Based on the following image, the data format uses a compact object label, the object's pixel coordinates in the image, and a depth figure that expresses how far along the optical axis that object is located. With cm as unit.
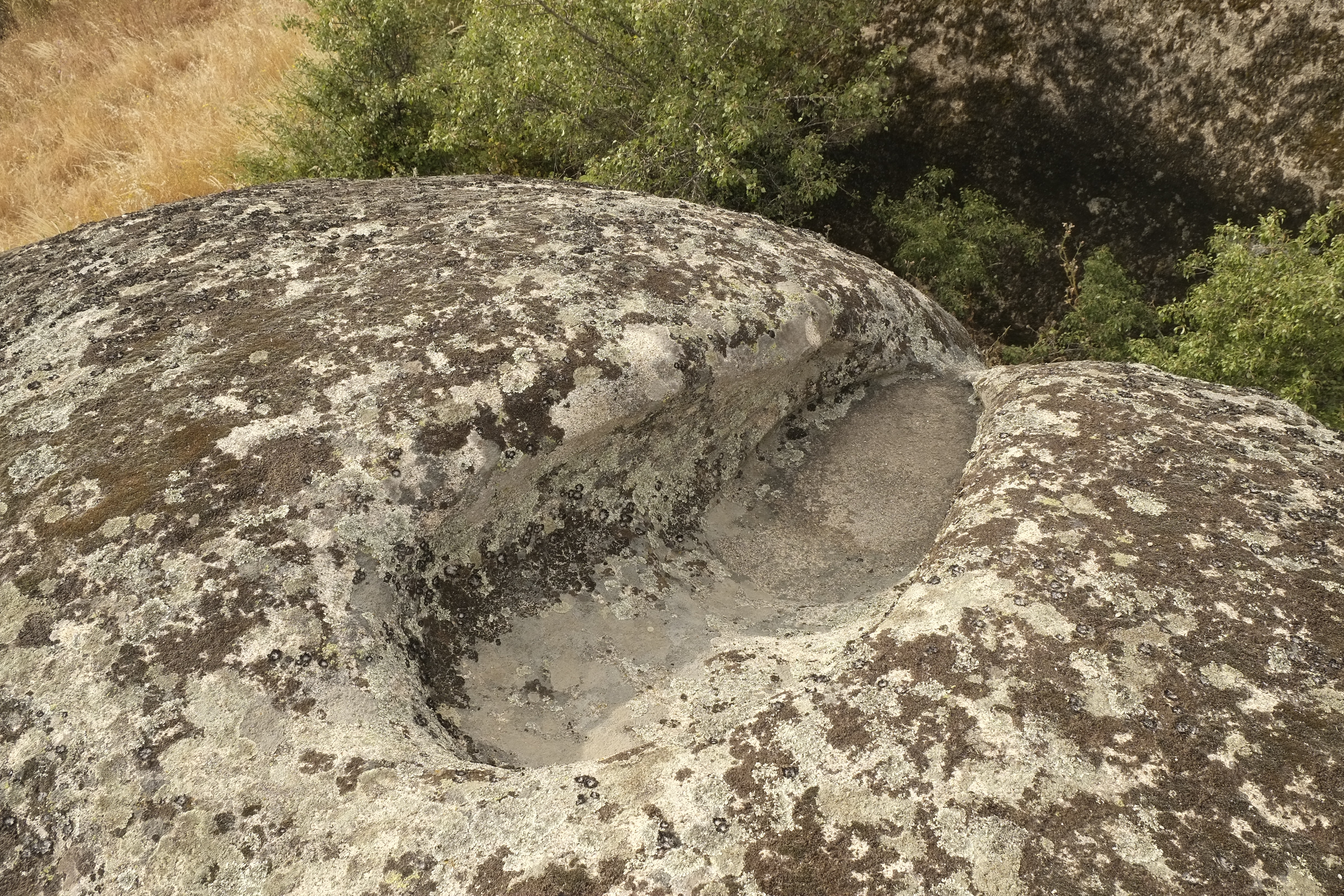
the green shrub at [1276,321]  582
